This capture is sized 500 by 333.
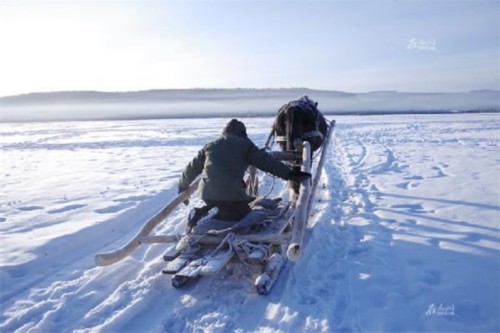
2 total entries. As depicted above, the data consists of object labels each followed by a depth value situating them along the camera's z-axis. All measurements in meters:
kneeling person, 4.46
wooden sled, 3.78
